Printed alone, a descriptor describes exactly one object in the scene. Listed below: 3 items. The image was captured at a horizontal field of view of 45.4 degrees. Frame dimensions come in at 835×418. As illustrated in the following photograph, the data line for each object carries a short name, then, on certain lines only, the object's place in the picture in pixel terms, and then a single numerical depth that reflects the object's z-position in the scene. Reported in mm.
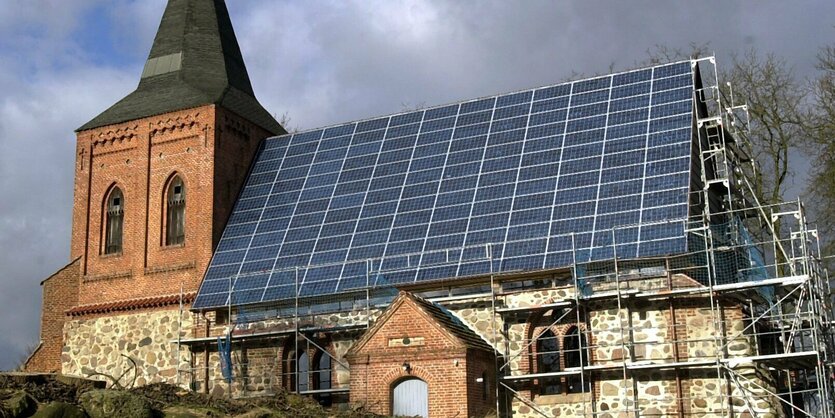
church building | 22469
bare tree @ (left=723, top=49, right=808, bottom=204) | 34375
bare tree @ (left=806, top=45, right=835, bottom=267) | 32562
